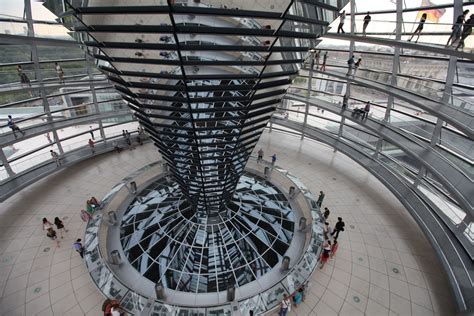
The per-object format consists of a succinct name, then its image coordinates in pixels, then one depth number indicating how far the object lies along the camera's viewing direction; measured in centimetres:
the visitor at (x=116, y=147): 1853
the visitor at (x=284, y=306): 828
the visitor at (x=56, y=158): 1543
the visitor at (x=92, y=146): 1748
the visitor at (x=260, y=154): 1744
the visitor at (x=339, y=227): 1127
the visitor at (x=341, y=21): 1424
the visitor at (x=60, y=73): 1547
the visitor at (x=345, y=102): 1644
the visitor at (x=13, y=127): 1386
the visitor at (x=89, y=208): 1277
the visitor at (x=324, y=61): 1705
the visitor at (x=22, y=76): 1412
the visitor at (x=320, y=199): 1323
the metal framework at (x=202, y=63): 484
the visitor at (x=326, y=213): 1225
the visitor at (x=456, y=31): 908
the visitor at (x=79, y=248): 1026
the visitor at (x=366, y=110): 1523
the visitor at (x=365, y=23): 1276
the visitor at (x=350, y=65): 1556
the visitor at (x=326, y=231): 1118
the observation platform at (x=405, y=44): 838
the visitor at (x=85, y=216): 1214
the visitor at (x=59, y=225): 1136
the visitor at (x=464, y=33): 874
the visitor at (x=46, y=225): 1135
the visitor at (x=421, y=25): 1119
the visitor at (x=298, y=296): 879
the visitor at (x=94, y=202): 1297
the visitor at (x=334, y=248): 1067
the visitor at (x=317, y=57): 1752
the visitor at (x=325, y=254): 1028
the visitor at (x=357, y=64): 1552
